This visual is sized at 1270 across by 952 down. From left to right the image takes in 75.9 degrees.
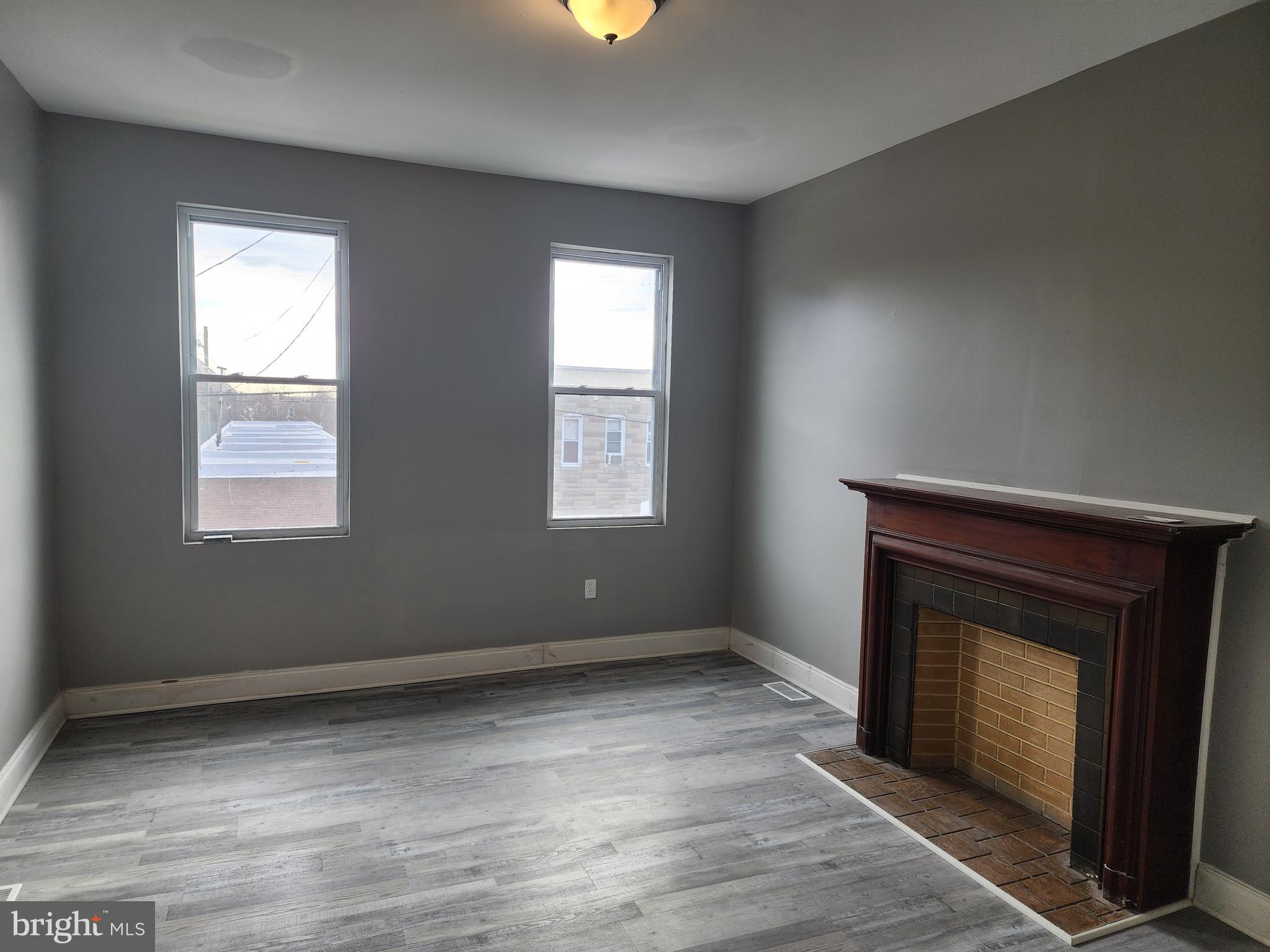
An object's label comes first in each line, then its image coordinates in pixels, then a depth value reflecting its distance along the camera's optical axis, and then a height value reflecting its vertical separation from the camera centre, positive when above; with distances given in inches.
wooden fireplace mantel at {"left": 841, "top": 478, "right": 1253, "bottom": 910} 92.6 -25.3
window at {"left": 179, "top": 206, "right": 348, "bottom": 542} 152.1 +7.3
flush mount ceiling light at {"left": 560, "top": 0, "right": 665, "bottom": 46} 91.4 +46.2
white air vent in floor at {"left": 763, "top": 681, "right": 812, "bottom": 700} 164.9 -54.5
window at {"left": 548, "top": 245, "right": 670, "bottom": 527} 181.2 +8.7
